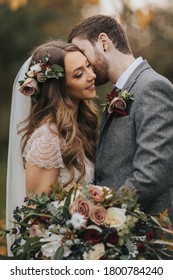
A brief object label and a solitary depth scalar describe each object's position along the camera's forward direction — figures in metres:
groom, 4.11
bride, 4.68
